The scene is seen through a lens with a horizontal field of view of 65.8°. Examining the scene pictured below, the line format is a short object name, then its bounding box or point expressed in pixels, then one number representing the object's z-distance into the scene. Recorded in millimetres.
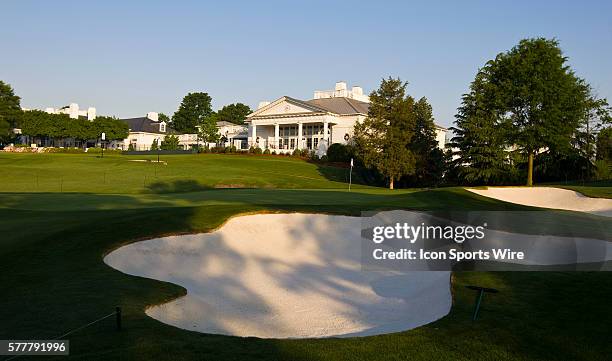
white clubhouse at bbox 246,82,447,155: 74562
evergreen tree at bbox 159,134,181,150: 95688
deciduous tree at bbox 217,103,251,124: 156875
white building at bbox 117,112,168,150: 106938
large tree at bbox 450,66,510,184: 48281
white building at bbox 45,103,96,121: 110812
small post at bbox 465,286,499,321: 8211
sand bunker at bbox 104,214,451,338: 9242
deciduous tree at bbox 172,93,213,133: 159750
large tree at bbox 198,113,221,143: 85025
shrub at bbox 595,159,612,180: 50781
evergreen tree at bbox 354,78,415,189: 48719
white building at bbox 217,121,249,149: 92000
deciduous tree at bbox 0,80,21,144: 89000
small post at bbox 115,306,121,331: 7289
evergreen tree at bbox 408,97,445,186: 53094
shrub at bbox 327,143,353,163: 65119
